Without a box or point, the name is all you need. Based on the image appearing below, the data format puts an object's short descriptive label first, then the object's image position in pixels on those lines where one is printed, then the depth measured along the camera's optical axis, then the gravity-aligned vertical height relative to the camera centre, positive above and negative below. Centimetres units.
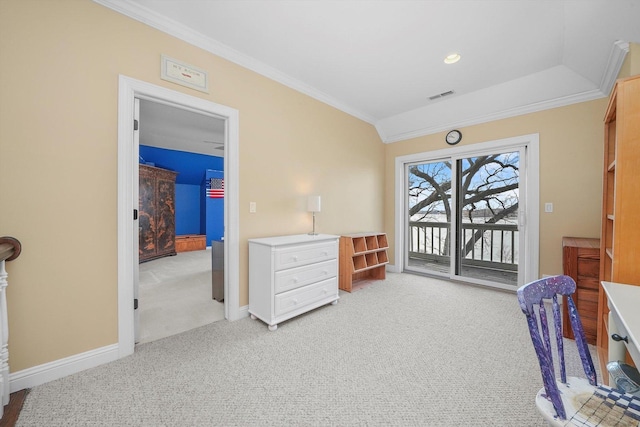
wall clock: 372 +115
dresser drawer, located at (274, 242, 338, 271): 235 -44
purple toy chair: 85 -69
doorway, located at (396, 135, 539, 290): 327 +1
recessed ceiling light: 251 +159
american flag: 701 +64
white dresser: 231 -65
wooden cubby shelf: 339 -70
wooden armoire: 521 -4
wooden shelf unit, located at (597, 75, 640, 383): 135 +15
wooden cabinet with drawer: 205 -57
